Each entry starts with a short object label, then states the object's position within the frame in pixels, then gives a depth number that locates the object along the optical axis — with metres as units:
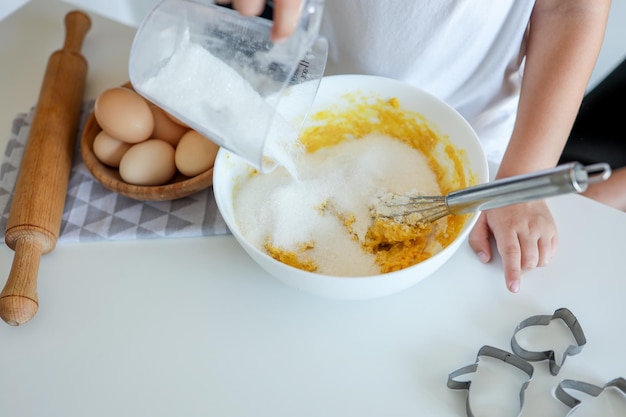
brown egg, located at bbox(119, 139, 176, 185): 0.81
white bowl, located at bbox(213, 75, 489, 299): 0.62
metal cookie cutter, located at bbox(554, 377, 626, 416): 0.62
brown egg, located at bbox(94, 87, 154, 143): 0.82
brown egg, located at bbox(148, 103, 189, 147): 0.86
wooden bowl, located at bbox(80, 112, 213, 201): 0.79
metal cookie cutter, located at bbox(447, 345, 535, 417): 0.63
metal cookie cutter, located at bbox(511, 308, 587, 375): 0.65
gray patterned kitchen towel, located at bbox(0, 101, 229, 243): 0.81
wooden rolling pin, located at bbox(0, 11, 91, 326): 0.71
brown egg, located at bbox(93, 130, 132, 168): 0.84
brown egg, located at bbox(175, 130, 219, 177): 0.81
